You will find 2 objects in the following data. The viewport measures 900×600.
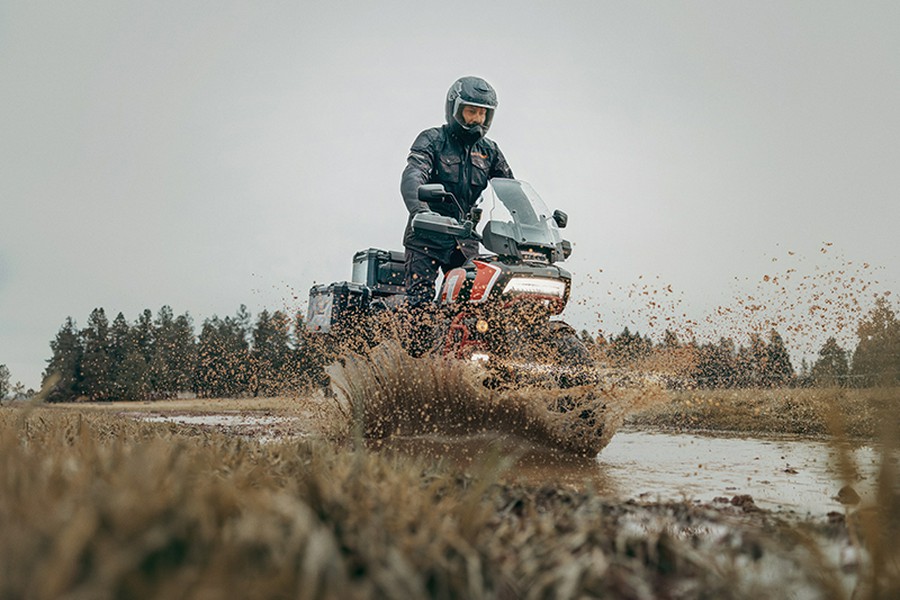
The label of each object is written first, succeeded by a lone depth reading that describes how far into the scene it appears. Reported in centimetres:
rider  708
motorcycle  551
